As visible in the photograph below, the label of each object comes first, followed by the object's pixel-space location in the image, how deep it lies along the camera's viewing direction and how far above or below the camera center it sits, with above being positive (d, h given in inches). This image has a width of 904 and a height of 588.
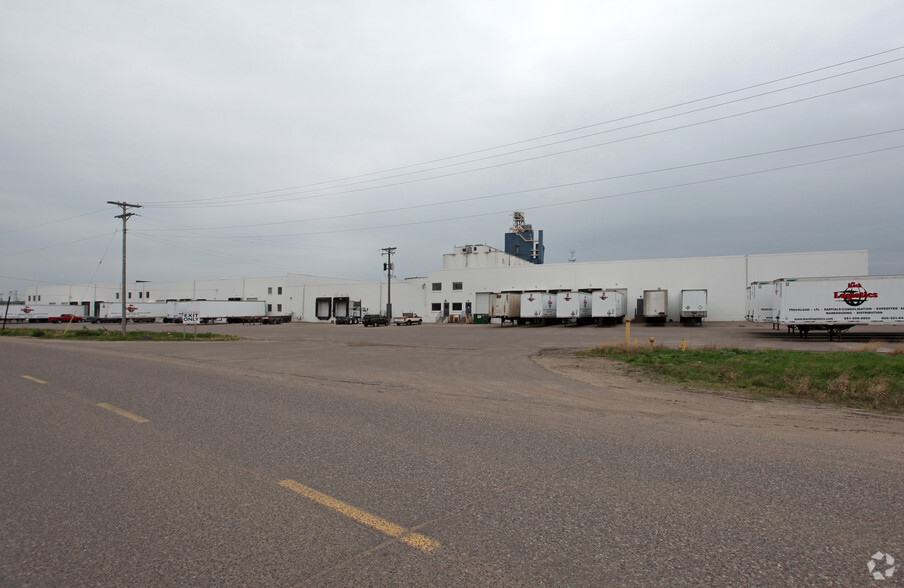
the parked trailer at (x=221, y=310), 2691.9 +1.6
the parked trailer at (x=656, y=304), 1694.1 +17.2
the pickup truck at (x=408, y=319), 2268.7 -42.5
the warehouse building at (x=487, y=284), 1797.5 +125.9
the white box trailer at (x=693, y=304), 1619.1 +16.2
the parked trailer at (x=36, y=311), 3129.9 -4.9
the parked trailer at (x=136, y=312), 2975.9 -8.5
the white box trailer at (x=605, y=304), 1707.7 +17.9
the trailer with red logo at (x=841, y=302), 1016.9 +13.4
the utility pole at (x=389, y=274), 2503.7 +178.4
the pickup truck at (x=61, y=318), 3161.9 -48.9
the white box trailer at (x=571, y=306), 1715.1 +11.6
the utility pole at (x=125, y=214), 1653.5 +317.0
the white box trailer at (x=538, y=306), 1758.1 +12.1
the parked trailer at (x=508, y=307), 1860.2 +9.6
